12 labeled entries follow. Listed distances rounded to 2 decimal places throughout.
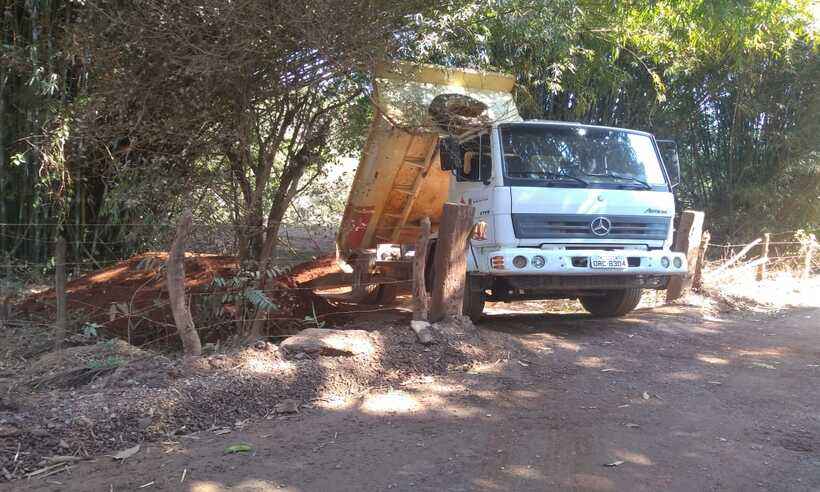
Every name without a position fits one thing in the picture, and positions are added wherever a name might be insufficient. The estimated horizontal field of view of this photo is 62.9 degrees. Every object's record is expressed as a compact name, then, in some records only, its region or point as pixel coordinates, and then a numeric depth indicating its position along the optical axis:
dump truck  6.43
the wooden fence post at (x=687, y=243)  8.57
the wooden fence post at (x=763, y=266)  10.91
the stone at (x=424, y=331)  5.49
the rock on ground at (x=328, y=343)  5.08
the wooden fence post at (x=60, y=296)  5.36
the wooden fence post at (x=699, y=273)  8.90
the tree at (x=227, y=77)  5.46
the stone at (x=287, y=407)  4.38
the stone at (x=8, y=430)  3.60
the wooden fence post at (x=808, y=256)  11.81
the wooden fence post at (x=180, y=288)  4.65
